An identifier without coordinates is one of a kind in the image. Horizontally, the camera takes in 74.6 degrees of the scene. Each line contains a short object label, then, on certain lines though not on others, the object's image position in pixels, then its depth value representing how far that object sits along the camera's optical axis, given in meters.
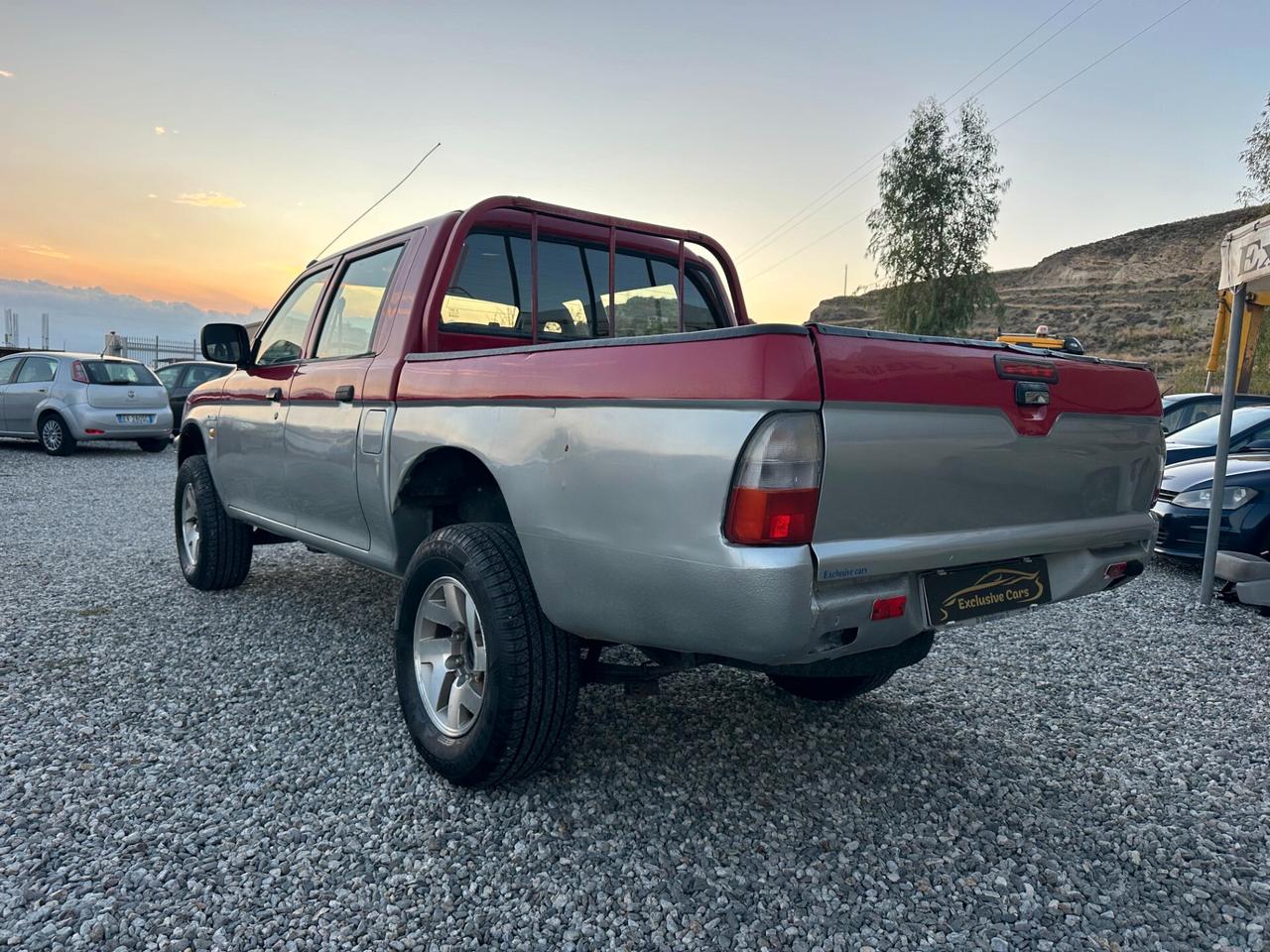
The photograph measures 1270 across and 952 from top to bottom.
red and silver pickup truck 1.96
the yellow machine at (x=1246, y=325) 5.51
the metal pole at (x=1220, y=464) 5.29
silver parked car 12.75
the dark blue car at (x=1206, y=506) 5.80
